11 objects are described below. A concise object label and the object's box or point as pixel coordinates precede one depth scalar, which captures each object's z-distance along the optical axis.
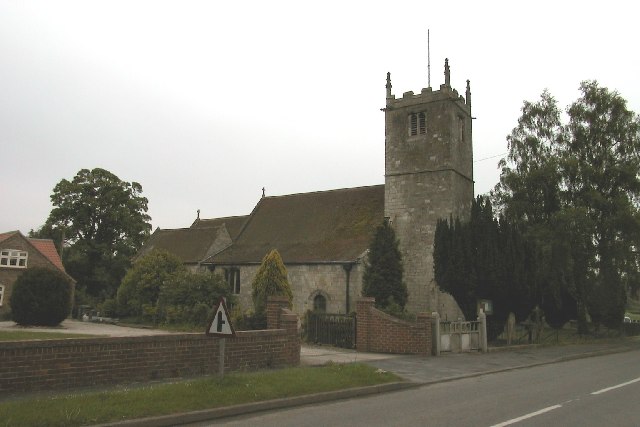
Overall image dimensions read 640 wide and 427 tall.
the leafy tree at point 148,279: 29.67
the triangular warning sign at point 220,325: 9.01
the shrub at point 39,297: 24.94
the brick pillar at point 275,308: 14.80
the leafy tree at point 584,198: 27.31
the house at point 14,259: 34.75
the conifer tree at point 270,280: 24.80
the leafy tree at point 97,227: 45.41
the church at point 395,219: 26.97
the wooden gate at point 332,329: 18.61
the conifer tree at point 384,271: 25.47
